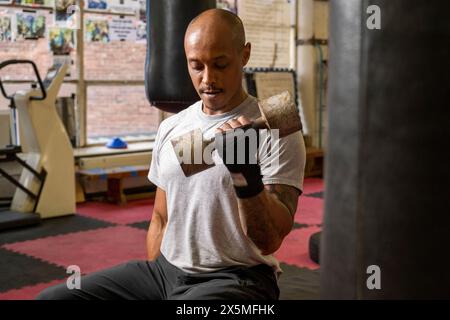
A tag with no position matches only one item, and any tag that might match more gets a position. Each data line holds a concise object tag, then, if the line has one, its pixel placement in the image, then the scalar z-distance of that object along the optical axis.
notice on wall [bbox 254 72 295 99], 8.29
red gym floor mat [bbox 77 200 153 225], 5.98
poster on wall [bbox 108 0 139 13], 6.92
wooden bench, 6.50
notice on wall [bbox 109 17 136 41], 6.95
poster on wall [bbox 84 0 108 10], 6.73
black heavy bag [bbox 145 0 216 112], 2.95
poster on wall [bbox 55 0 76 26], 6.48
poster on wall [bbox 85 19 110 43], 6.78
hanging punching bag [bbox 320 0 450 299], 0.69
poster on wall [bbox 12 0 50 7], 6.23
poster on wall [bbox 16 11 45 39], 6.25
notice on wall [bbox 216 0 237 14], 7.90
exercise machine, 5.75
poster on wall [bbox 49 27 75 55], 6.50
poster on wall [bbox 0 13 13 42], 6.13
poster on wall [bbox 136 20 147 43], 7.15
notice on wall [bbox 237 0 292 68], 8.30
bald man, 1.88
